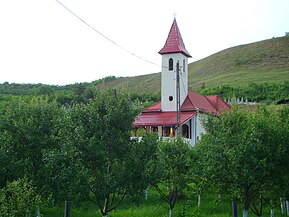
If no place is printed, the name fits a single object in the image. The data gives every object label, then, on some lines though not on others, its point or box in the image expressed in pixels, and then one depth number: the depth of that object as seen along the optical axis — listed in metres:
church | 34.25
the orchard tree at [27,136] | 15.25
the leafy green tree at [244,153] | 11.91
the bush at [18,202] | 11.40
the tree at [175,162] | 15.82
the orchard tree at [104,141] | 11.75
